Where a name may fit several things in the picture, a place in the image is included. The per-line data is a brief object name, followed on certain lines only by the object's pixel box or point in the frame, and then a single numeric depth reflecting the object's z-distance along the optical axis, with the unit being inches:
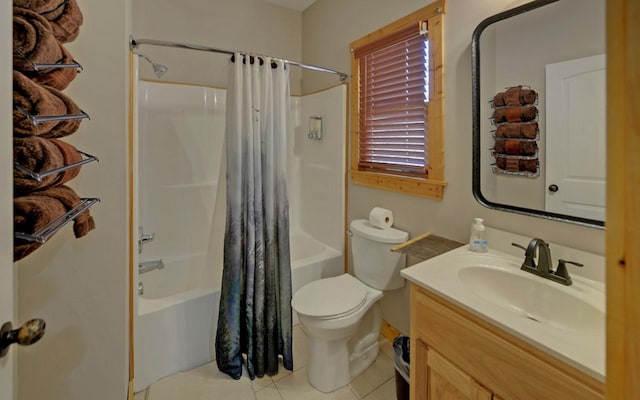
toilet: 62.9
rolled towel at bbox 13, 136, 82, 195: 23.0
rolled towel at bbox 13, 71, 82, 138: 22.0
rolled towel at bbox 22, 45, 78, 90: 25.3
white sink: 30.3
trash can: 57.4
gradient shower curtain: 66.9
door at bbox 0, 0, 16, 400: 18.2
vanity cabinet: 30.4
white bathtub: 64.3
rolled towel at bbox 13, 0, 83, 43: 24.9
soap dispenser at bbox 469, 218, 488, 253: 54.4
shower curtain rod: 57.1
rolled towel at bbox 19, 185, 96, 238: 26.4
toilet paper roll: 73.9
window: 64.7
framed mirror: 43.5
